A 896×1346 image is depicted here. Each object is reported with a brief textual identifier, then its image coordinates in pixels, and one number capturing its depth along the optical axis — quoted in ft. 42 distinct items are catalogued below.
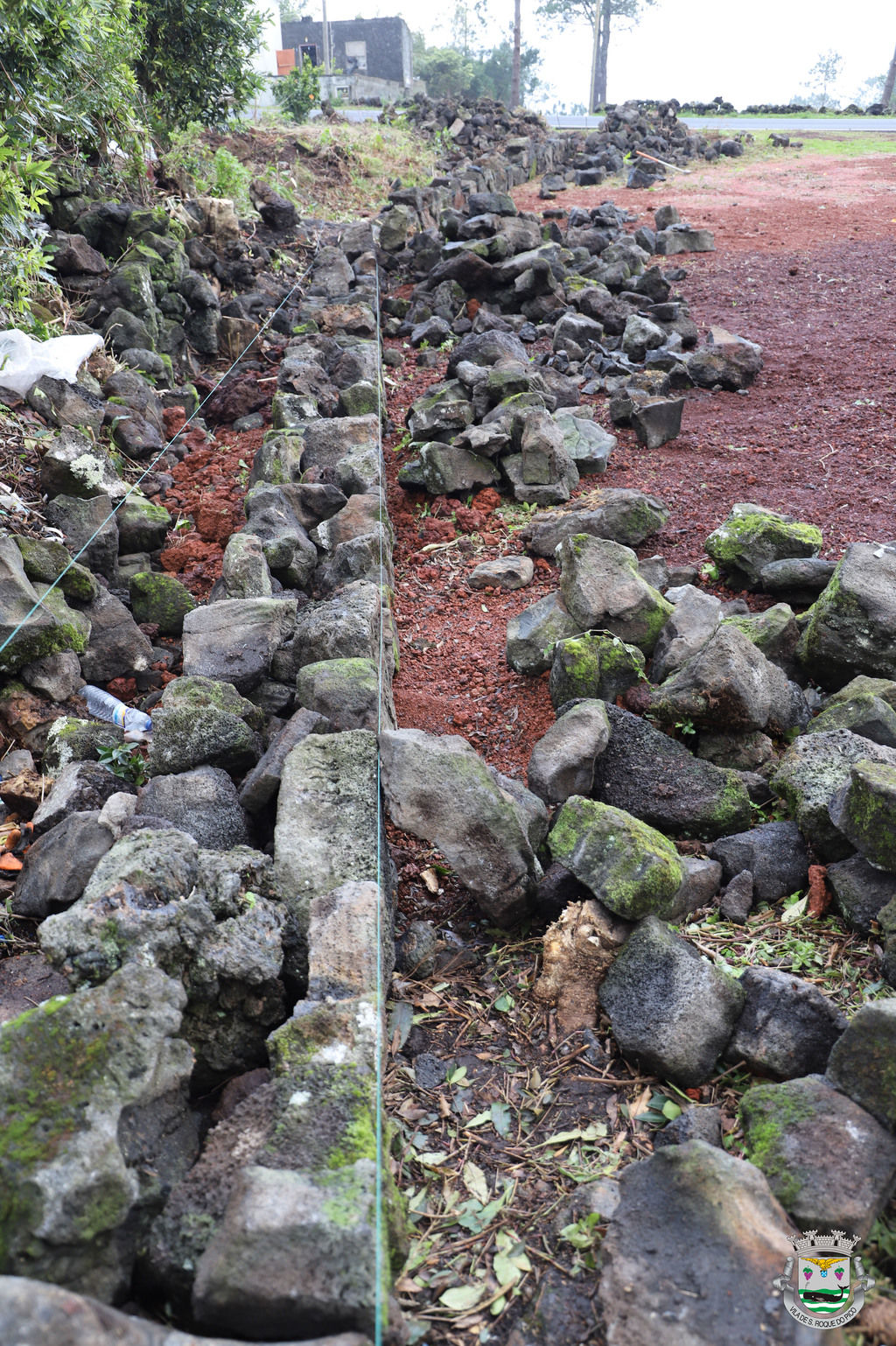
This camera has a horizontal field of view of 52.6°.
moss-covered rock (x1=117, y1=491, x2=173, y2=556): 14.26
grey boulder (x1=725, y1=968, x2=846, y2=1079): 6.64
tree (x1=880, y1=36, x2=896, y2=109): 96.30
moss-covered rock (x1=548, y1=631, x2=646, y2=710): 11.20
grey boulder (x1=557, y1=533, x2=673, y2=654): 12.26
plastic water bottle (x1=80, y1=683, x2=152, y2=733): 10.55
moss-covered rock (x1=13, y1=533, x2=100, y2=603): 11.64
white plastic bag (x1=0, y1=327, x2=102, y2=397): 15.70
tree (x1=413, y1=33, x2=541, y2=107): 111.86
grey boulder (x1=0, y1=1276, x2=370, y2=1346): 3.86
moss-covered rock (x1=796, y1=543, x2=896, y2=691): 10.66
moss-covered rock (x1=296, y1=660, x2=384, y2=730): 9.74
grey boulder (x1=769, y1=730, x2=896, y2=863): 8.54
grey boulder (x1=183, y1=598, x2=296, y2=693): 10.61
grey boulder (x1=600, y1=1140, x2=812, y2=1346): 4.93
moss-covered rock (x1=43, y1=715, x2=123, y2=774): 9.72
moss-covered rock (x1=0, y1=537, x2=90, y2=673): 10.53
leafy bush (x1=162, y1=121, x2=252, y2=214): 29.58
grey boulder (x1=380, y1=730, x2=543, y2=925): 8.29
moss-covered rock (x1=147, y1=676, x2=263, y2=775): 8.93
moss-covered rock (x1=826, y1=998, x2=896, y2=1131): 5.86
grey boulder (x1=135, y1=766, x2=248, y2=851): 8.20
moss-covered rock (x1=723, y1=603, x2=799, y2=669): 11.48
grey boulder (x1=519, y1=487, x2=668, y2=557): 15.42
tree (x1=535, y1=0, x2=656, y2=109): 110.93
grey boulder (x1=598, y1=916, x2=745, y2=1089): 6.91
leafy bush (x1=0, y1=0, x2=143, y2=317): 16.21
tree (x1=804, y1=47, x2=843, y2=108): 199.82
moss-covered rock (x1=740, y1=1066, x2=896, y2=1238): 5.53
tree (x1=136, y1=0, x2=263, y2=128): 30.25
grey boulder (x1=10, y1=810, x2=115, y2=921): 7.84
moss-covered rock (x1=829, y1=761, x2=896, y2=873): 7.38
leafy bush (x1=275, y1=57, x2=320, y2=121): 56.59
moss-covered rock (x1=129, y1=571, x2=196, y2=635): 12.70
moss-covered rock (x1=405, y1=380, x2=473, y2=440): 18.34
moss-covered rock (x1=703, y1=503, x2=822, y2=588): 13.75
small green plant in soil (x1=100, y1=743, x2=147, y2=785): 9.57
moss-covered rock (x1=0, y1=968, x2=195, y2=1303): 4.63
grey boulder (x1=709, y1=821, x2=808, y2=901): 8.63
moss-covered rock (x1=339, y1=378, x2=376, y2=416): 19.17
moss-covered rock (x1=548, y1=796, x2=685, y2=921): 7.62
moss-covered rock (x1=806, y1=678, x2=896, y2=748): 9.38
